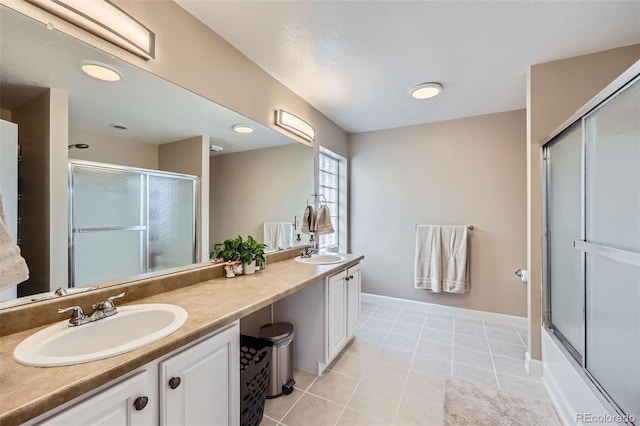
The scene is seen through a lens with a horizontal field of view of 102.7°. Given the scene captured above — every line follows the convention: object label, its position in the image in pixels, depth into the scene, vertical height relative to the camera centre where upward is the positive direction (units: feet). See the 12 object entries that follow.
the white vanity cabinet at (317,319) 6.24 -2.73
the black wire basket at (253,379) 4.40 -3.05
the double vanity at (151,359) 2.10 -1.43
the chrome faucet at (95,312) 3.10 -1.28
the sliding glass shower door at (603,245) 3.84 -0.58
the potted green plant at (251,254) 5.86 -0.99
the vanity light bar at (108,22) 3.34 +2.70
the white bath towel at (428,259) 10.01 -1.86
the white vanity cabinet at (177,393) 2.27 -1.93
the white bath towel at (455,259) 9.65 -1.79
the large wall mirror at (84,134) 3.16 +1.28
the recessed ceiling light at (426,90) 7.43 +3.65
